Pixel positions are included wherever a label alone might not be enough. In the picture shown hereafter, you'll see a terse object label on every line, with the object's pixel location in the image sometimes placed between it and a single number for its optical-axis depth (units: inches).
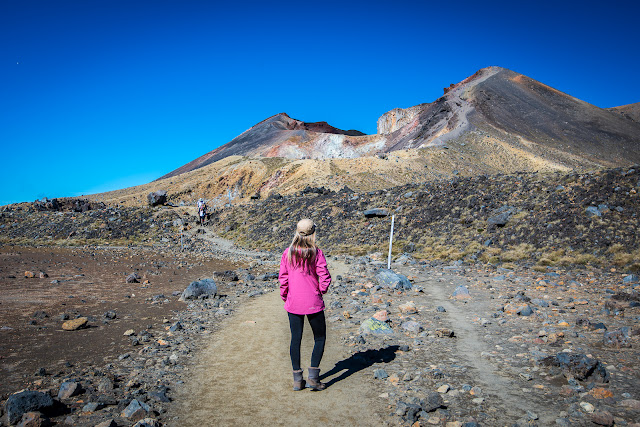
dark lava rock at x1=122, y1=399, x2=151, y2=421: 162.7
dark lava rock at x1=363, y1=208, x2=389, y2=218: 937.4
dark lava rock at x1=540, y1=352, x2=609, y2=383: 182.2
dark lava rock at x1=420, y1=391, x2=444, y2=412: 165.5
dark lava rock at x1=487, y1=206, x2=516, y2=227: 690.8
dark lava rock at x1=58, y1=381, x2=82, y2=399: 177.8
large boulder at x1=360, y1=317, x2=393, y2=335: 278.2
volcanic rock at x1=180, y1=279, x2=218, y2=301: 405.7
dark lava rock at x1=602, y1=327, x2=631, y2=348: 220.7
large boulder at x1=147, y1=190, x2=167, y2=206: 1779.0
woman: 190.4
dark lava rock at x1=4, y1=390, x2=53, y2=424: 153.4
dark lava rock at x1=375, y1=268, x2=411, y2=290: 427.7
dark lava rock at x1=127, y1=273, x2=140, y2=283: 523.1
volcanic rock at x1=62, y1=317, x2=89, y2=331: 291.0
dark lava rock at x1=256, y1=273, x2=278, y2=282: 548.7
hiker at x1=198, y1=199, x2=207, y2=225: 1464.1
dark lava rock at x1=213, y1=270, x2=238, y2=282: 536.1
